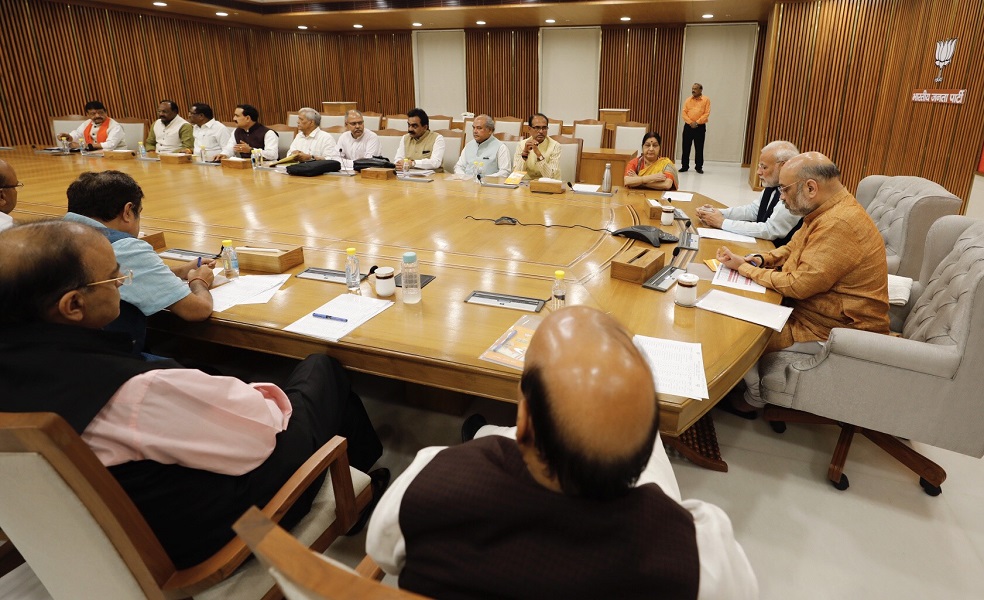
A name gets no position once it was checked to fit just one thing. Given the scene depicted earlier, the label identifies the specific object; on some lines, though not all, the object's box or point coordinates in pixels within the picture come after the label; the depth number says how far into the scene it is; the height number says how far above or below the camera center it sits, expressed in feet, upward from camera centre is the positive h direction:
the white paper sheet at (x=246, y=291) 6.53 -1.97
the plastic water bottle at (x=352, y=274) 6.86 -1.79
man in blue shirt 5.86 -1.33
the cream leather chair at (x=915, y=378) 5.81 -2.80
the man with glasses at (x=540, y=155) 15.46 -0.77
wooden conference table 5.41 -1.87
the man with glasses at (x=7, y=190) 8.16 -0.85
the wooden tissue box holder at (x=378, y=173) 14.65 -1.16
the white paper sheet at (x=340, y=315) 5.72 -2.03
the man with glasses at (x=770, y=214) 9.34 -1.55
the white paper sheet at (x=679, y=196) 12.37 -1.56
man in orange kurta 6.79 -1.76
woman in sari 13.25 -1.10
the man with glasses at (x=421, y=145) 17.08 -0.53
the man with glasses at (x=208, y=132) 19.97 -0.08
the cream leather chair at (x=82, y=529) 2.65 -2.15
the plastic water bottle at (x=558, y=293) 6.37 -1.88
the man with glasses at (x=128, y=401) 3.28 -1.67
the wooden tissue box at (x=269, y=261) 7.51 -1.77
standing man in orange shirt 28.37 +0.25
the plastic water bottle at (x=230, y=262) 7.31 -1.74
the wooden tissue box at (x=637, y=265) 7.11 -1.77
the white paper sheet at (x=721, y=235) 9.37 -1.85
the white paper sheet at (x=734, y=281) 7.11 -2.01
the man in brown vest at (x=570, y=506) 2.15 -1.56
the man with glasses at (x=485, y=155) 16.38 -0.82
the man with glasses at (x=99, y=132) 19.99 -0.04
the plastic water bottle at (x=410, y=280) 6.41 -1.74
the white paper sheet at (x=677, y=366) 4.64 -2.14
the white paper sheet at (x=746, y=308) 6.03 -2.06
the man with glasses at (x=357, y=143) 18.58 -0.48
